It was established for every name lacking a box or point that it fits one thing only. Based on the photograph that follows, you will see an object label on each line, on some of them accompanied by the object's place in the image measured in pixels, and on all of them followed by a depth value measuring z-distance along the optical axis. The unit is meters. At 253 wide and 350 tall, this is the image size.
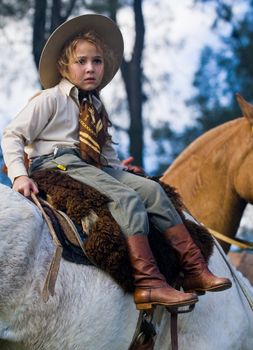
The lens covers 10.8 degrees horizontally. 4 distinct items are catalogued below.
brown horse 10.23
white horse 5.79
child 6.57
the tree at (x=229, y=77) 26.30
